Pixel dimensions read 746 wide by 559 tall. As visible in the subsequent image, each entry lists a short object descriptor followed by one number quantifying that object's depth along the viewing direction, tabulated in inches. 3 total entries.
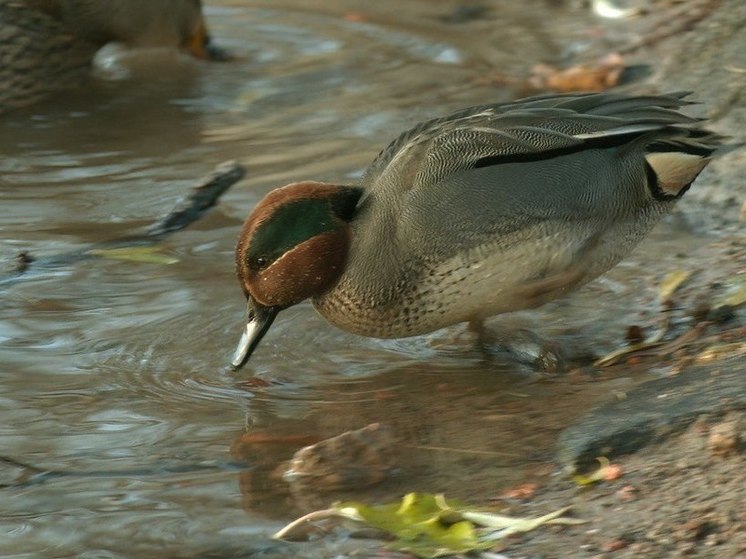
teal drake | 336.2
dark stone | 271.1
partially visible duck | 606.9
